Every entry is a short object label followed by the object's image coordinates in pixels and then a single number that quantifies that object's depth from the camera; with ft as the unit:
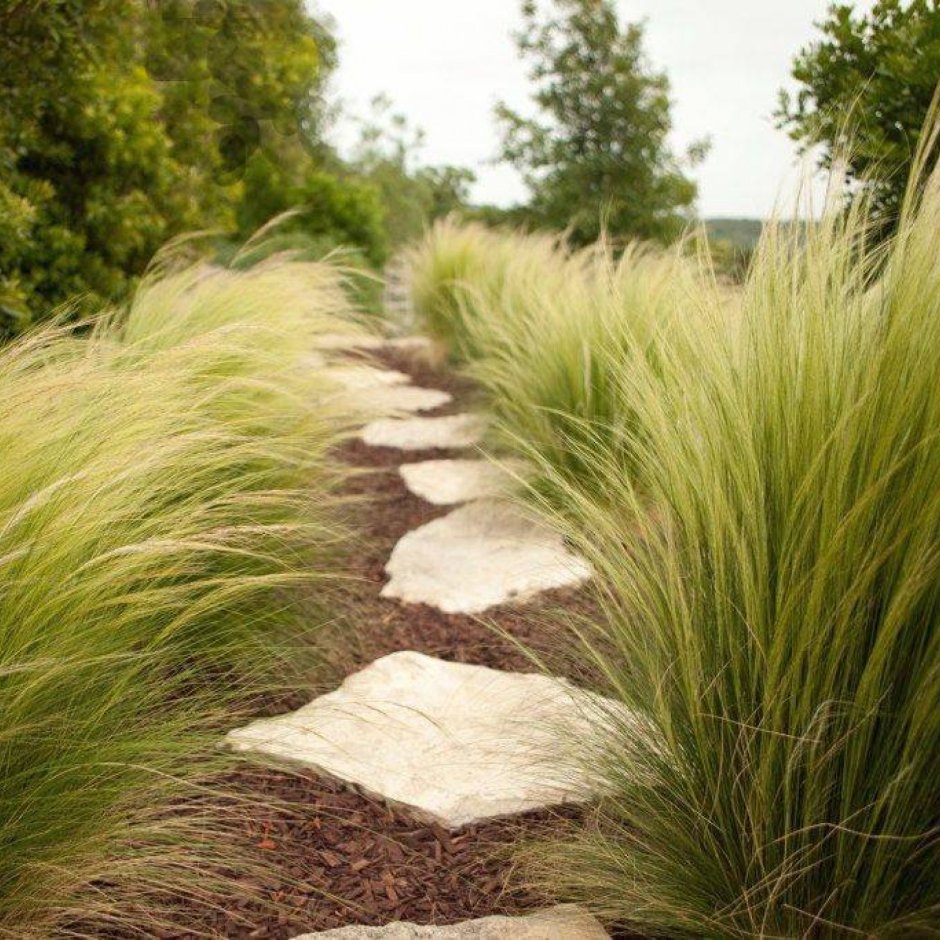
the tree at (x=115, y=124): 10.77
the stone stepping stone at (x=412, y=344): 22.50
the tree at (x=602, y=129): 33.35
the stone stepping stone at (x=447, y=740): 5.55
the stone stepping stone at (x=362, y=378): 10.75
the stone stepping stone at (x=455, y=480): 11.18
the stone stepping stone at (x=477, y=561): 8.66
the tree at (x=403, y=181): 52.90
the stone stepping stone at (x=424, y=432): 14.46
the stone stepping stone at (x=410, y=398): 17.02
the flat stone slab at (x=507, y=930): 4.49
